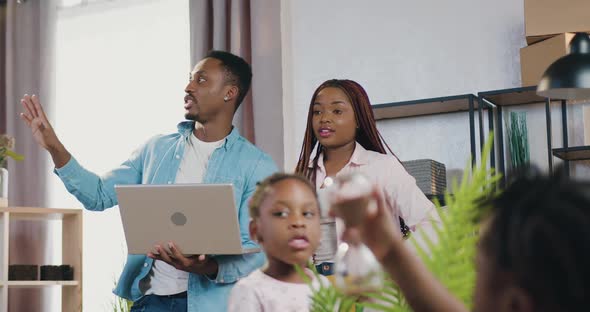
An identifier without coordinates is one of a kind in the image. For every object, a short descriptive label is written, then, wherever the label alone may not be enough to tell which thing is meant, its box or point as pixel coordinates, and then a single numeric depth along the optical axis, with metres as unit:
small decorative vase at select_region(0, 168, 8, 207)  4.25
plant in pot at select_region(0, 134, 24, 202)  4.10
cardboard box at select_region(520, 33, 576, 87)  3.54
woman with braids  2.42
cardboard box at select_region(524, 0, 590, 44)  3.53
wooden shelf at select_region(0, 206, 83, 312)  4.20
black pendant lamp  3.02
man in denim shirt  2.59
